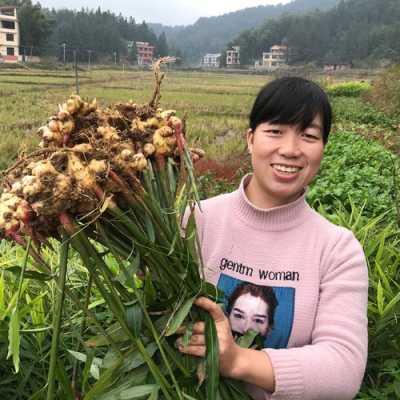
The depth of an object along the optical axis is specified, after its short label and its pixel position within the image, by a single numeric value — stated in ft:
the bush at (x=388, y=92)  44.70
